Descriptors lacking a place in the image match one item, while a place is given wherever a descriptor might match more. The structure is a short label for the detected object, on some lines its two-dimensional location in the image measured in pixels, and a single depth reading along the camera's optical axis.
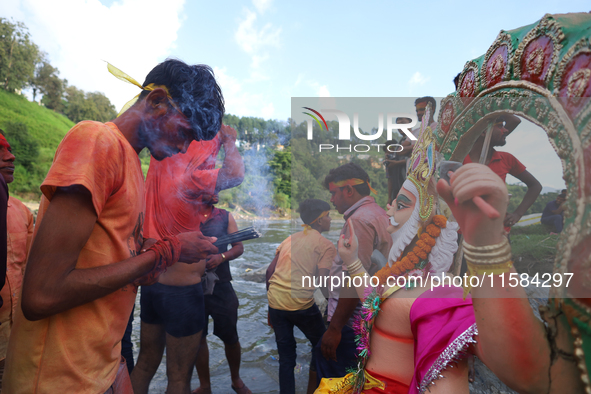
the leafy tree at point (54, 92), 38.84
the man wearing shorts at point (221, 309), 3.29
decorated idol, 1.27
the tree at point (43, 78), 36.62
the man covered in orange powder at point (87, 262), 1.12
